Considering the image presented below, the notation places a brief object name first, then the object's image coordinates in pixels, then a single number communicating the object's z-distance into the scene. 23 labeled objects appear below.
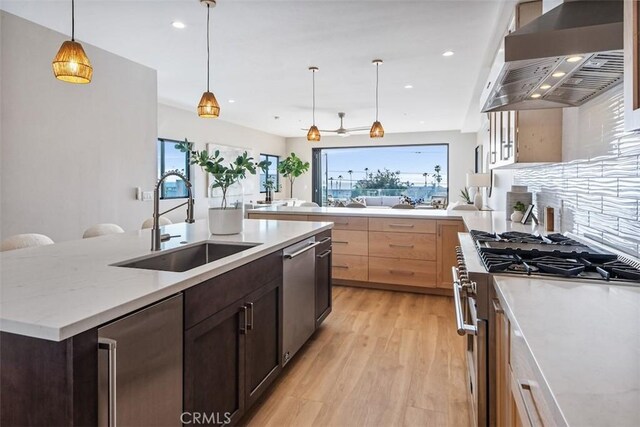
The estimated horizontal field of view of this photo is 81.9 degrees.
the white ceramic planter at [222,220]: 2.24
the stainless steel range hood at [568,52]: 1.31
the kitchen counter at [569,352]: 0.57
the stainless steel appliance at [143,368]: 0.95
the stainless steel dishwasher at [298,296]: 2.11
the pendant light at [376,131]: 5.06
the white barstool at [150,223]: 2.90
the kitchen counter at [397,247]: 3.69
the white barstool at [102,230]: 2.53
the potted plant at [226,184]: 2.20
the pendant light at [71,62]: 2.09
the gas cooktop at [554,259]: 1.29
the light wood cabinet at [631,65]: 0.96
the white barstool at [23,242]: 1.99
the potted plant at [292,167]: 10.08
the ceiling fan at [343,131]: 6.87
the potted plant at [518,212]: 3.10
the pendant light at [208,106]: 3.15
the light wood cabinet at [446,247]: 3.67
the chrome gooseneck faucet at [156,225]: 1.74
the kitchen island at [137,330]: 0.91
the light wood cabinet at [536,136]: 2.45
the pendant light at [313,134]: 5.59
